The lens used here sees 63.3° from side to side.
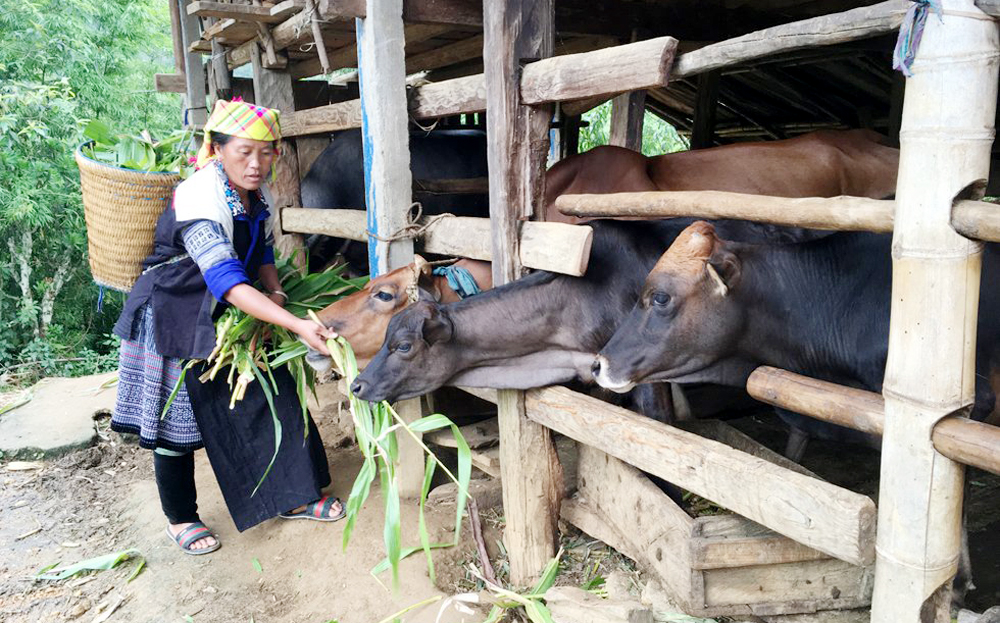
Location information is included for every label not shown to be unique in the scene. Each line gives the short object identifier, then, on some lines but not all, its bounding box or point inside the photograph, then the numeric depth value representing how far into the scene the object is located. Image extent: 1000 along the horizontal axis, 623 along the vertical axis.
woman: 3.49
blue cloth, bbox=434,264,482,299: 3.79
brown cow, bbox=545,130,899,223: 4.22
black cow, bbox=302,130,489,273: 5.32
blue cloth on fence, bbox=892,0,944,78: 1.79
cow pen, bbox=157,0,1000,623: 1.81
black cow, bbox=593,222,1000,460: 2.85
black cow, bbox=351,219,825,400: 3.35
